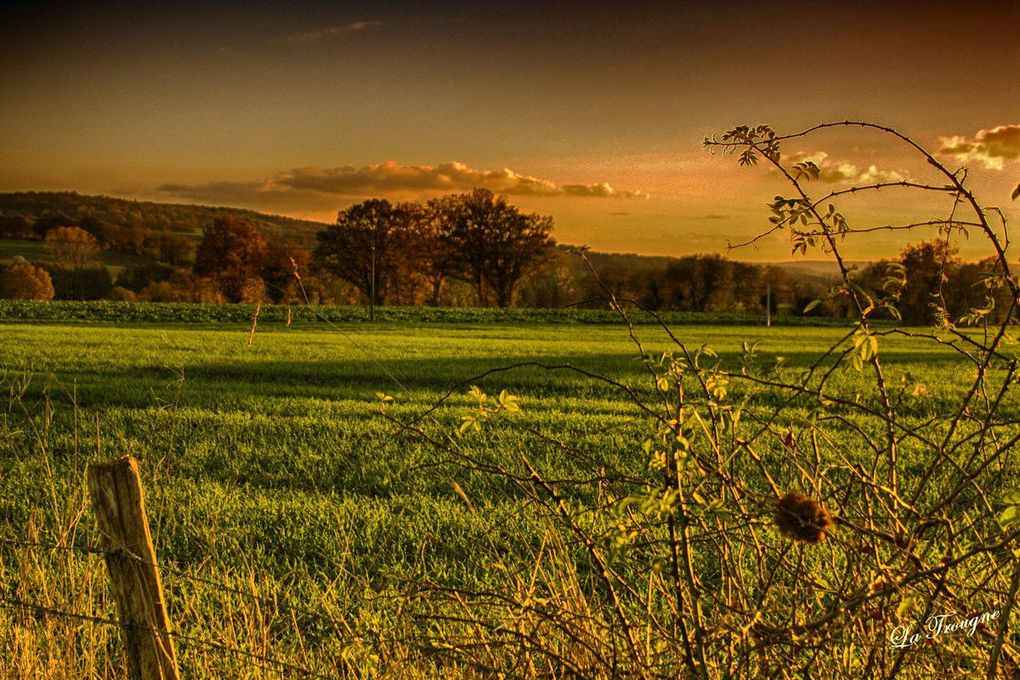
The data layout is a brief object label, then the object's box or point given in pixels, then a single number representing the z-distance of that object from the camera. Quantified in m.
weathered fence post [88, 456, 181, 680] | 2.15
